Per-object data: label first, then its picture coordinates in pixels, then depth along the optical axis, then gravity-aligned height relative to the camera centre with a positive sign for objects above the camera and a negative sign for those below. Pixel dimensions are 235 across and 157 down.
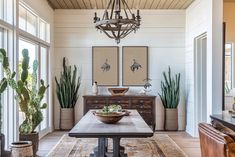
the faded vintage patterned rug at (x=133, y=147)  3.63 -1.33
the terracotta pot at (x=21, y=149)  3.00 -1.04
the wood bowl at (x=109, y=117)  2.71 -0.53
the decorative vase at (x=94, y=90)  5.22 -0.34
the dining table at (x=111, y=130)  2.32 -0.62
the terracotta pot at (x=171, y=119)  5.20 -1.06
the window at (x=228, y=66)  4.33 +0.21
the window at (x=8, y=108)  3.28 -0.50
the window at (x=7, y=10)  3.26 +1.04
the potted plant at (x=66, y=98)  5.18 -0.53
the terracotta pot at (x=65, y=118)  5.17 -1.02
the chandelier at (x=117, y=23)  2.93 +0.76
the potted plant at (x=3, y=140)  2.82 -0.85
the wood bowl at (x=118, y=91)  5.14 -0.36
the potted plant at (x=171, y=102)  5.19 -0.64
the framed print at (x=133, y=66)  5.40 +0.27
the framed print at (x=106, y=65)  5.39 +0.29
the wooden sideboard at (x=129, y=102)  5.02 -0.62
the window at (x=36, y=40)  3.83 +0.73
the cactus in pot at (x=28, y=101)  3.26 -0.41
